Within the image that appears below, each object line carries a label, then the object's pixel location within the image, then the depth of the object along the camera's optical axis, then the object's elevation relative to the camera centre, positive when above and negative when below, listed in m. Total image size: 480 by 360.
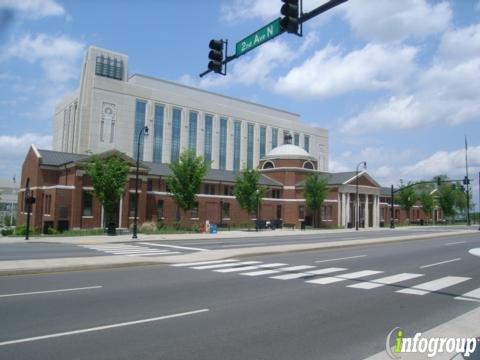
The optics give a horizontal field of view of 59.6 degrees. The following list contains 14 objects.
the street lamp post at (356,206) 63.33 +1.77
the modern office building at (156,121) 75.94 +19.39
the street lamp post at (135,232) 31.39 -1.45
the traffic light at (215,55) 12.38 +4.71
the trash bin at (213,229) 43.27 -1.53
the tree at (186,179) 41.81 +3.50
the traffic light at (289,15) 9.64 +4.64
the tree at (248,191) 48.97 +2.85
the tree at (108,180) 35.53 +2.78
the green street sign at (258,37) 10.97 +4.95
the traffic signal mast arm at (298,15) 9.64 +4.77
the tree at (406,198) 81.75 +3.90
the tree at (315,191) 58.22 +3.53
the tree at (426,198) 88.12 +4.28
